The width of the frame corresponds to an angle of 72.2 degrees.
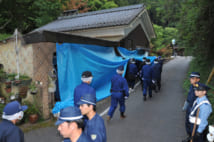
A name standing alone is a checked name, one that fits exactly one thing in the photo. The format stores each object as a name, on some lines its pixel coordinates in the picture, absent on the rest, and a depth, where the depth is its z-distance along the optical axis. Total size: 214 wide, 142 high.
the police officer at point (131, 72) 8.27
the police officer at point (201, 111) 2.81
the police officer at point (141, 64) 9.21
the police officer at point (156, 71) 8.06
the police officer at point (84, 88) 3.27
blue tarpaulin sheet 5.30
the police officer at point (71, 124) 1.56
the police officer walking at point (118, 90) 4.81
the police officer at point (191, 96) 3.52
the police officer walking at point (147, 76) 6.75
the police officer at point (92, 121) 1.88
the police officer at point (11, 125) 2.13
